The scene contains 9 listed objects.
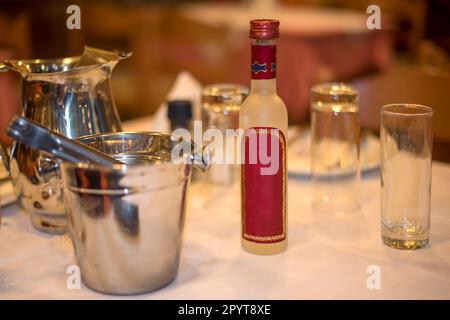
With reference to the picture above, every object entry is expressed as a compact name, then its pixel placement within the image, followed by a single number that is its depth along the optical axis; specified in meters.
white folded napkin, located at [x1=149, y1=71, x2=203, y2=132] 1.26
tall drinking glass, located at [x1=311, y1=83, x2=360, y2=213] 1.02
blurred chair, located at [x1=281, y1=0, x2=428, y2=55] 4.89
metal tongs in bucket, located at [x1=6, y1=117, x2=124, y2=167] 0.68
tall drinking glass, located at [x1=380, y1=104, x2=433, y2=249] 0.83
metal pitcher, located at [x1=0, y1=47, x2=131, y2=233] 0.86
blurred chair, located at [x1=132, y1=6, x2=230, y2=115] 3.01
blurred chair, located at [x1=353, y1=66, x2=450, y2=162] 1.54
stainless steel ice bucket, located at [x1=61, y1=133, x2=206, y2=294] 0.67
